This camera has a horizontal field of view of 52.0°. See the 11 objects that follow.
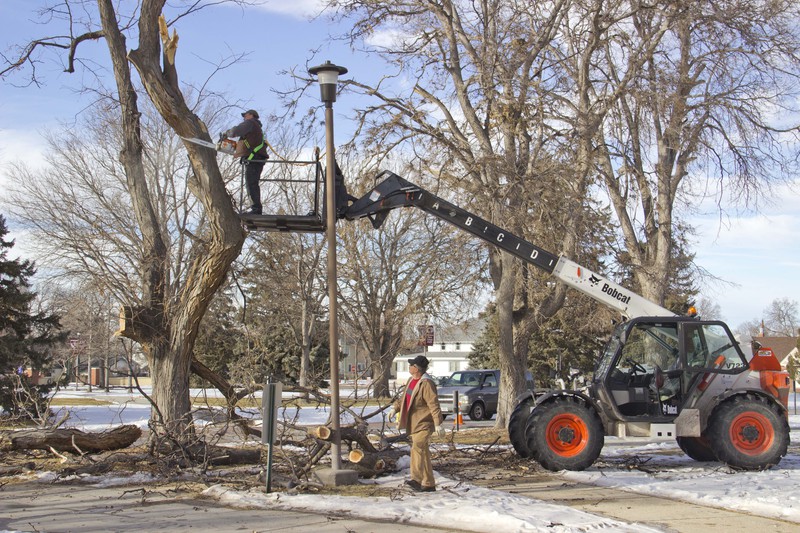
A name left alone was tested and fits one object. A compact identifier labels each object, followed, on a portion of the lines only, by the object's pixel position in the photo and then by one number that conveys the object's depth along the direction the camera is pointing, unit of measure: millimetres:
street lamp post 10164
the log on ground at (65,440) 11906
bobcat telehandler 12055
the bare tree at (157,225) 11891
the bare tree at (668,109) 17250
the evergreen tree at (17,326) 24156
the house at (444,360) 96250
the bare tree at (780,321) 116938
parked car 26984
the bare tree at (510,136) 17422
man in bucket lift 10883
